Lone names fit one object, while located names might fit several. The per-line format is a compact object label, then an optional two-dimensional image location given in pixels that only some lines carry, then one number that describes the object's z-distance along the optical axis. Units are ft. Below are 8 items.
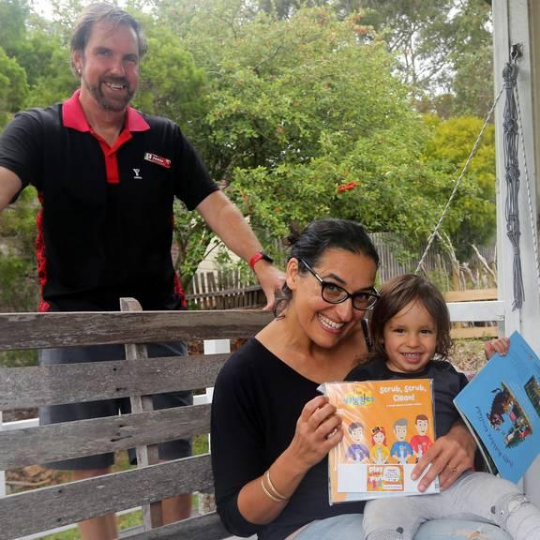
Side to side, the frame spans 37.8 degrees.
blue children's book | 6.09
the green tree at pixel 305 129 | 29.86
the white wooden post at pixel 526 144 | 9.17
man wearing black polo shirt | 8.07
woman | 5.85
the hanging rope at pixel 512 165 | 8.98
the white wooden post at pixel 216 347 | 12.25
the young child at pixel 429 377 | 5.61
